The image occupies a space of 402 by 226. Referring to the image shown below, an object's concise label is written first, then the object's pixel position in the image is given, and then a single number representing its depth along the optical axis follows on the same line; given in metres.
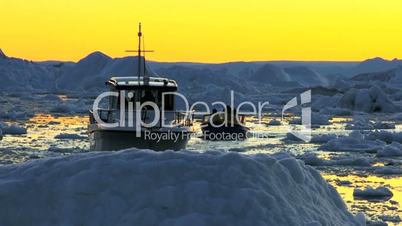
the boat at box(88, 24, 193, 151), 16.80
